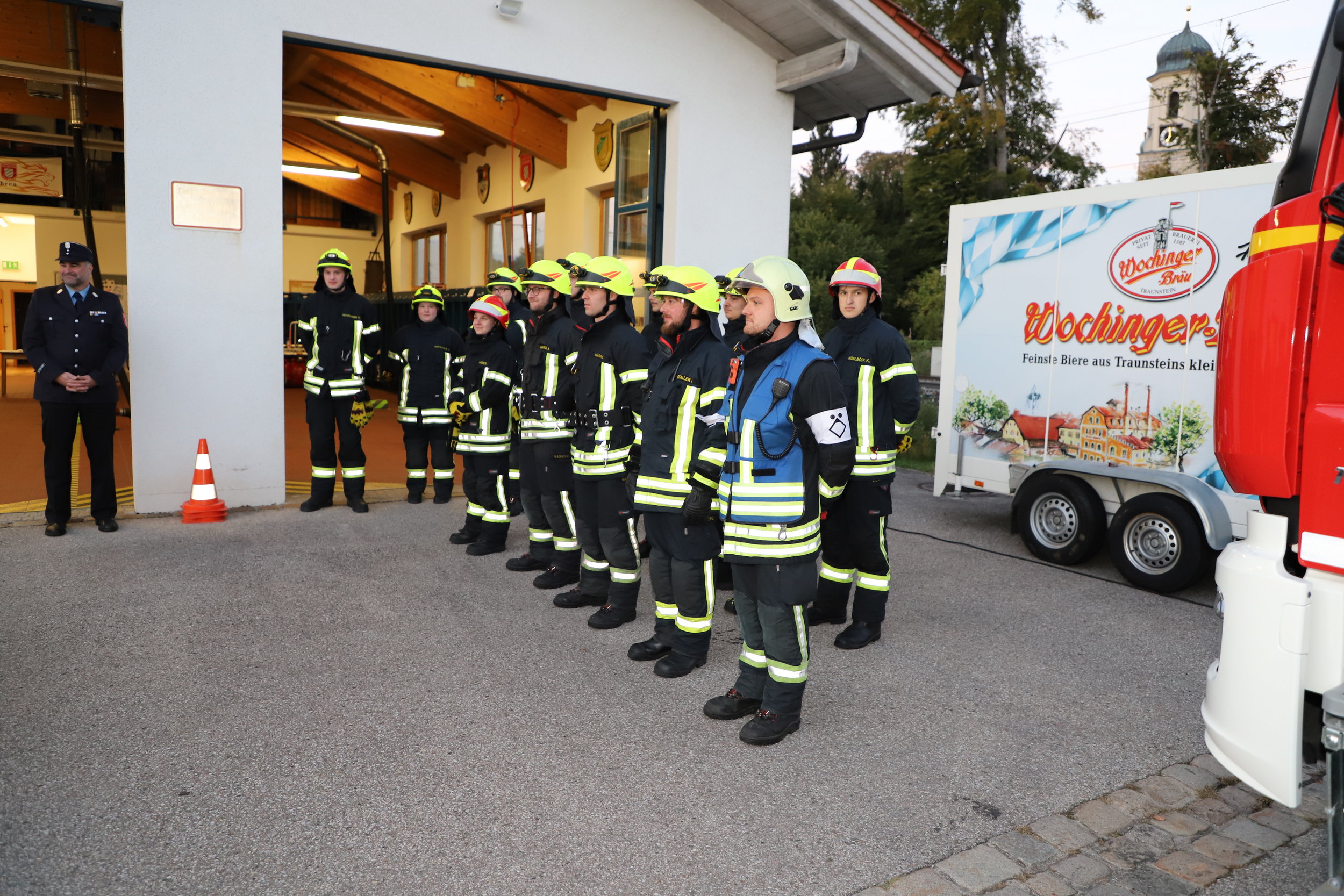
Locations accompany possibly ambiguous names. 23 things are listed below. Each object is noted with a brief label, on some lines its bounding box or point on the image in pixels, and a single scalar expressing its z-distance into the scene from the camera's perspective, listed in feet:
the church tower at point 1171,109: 120.16
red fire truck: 8.46
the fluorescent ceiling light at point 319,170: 57.93
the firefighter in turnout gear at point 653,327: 22.90
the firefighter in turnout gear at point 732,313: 14.61
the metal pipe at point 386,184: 53.98
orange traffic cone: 25.09
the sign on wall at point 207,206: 24.88
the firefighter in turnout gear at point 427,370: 28.73
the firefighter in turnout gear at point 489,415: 23.06
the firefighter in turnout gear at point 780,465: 12.71
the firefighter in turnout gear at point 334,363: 27.22
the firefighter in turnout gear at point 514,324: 24.09
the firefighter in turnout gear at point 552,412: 19.84
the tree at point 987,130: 106.83
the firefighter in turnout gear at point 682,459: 15.20
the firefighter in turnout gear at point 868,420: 17.40
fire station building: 24.82
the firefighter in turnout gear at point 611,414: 18.20
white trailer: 21.07
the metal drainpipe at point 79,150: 38.17
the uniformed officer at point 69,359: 23.04
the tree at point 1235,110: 111.34
